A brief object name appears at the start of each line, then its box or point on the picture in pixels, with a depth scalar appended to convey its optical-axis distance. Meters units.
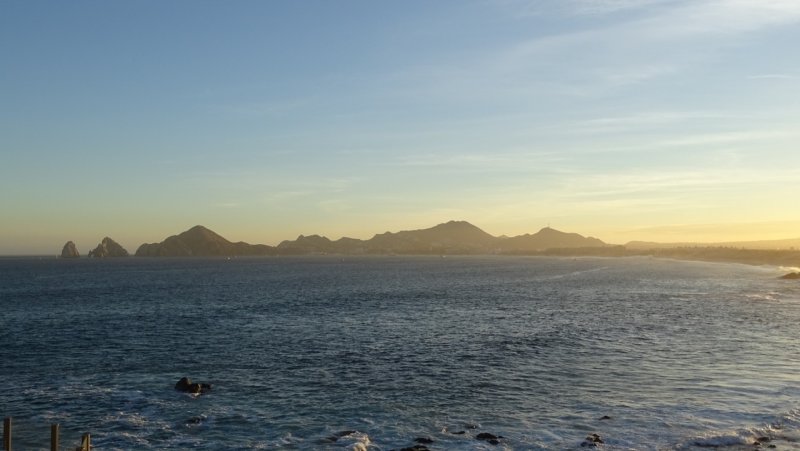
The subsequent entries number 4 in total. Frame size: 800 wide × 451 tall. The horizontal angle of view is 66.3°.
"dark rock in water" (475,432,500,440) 32.66
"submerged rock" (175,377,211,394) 42.59
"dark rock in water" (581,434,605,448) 31.31
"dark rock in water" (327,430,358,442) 32.87
